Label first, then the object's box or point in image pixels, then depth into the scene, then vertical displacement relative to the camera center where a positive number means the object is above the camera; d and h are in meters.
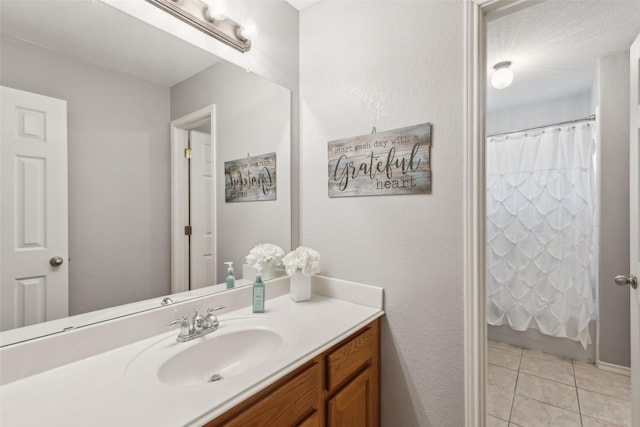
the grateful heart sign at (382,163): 1.23 +0.23
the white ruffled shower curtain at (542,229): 2.30 -0.15
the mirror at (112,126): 0.84 +0.31
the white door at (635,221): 1.21 -0.04
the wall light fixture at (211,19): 1.12 +0.82
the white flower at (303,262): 1.38 -0.23
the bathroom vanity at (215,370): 0.66 -0.44
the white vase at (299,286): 1.42 -0.36
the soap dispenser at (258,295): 1.27 -0.36
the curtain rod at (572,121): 2.29 +0.75
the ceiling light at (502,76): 2.19 +1.05
